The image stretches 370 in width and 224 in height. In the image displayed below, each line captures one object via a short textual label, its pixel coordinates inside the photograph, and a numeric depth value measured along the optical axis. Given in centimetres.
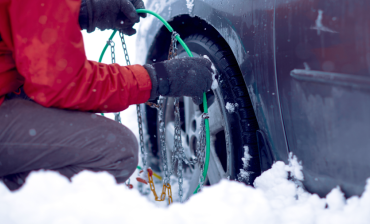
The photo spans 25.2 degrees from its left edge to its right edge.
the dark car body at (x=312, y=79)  203
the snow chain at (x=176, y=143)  244
